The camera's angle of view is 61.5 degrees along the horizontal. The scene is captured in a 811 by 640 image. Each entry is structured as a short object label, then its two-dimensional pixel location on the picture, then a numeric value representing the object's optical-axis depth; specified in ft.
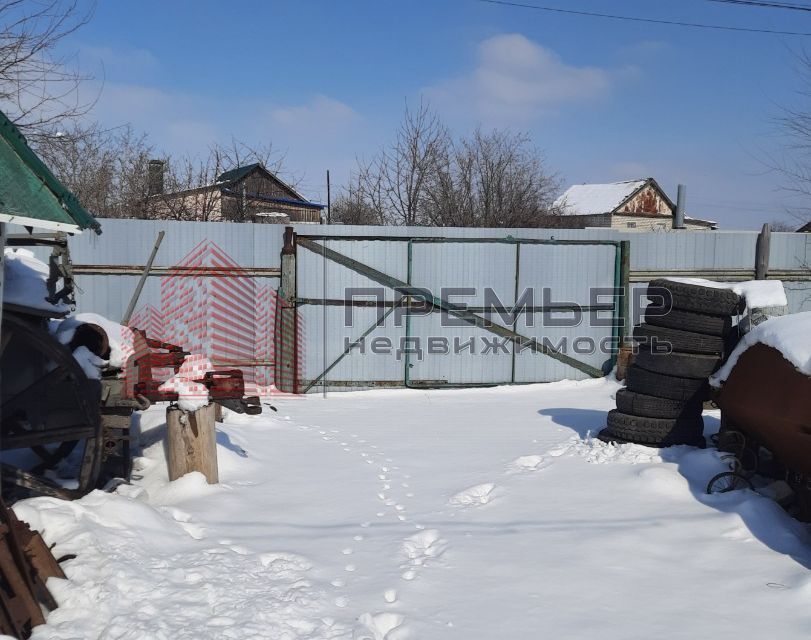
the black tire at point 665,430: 22.54
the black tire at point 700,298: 22.50
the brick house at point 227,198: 55.06
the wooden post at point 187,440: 19.52
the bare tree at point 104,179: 57.31
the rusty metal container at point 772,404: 15.79
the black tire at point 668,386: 22.50
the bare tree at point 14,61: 28.68
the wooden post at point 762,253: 38.47
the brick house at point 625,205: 132.46
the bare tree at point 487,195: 68.03
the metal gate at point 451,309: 35.35
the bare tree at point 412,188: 66.59
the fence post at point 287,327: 34.58
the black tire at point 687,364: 22.47
